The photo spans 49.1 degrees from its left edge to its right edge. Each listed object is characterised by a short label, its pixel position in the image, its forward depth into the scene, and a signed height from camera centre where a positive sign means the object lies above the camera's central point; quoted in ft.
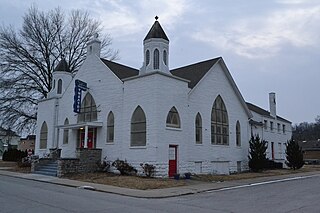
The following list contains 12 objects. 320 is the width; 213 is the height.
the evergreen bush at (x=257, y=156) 98.84 -0.17
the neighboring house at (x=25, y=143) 238.58 +7.26
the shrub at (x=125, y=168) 75.56 -3.00
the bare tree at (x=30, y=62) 116.98 +31.91
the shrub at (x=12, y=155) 139.25 -0.81
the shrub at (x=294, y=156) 115.44 -0.08
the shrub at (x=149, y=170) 71.67 -3.19
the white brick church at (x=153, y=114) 75.18 +10.03
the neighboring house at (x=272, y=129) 123.65 +9.86
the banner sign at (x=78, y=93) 88.43 +15.36
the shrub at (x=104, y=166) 81.61 -2.82
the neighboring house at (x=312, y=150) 236.22 +3.65
